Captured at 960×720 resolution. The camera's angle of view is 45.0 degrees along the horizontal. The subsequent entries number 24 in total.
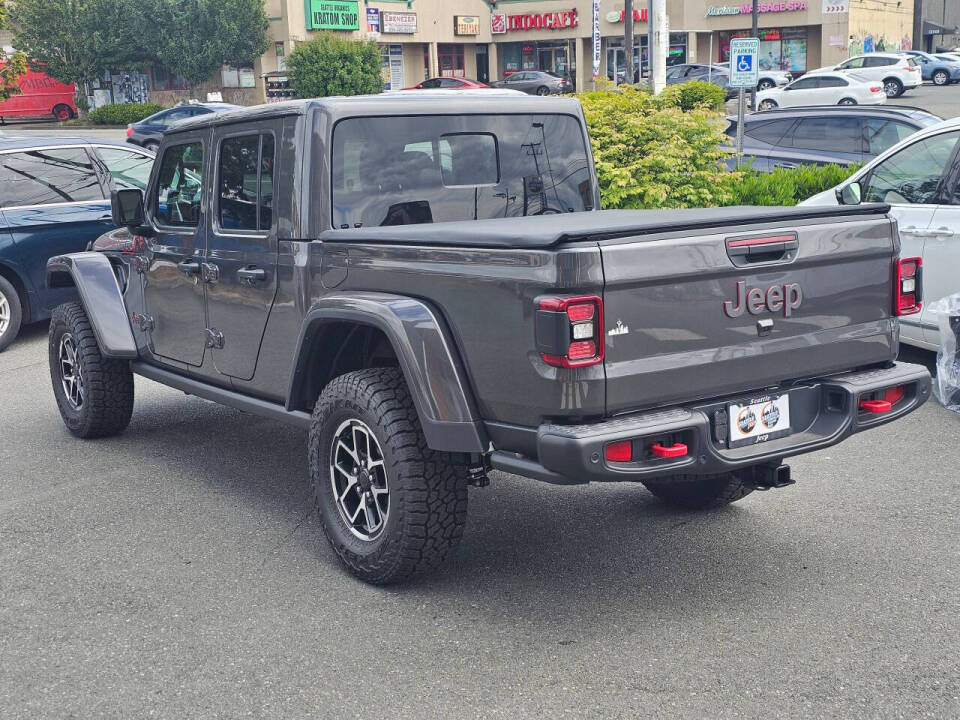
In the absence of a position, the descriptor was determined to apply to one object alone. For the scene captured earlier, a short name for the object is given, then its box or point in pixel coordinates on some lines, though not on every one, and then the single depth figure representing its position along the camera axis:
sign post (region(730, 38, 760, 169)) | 17.34
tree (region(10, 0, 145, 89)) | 51.81
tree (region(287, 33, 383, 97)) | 47.16
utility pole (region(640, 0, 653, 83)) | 20.77
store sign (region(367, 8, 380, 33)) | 60.22
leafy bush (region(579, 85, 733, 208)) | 11.73
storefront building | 61.16
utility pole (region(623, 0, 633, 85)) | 34.01
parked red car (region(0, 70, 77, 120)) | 52.62
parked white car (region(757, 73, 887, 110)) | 37.88
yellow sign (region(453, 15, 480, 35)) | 64.81
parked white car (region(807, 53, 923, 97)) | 45.72
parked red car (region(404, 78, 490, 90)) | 48.55
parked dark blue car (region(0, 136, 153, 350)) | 10.38
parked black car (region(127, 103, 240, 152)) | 30.31
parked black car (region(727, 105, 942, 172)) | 13.95
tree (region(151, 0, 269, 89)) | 52.41
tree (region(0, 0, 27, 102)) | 24.51
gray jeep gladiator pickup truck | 3.84
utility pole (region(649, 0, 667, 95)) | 20.39
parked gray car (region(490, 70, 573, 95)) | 51.41
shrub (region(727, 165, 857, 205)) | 11.85
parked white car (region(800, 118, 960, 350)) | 7.29
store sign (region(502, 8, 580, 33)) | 64.56
